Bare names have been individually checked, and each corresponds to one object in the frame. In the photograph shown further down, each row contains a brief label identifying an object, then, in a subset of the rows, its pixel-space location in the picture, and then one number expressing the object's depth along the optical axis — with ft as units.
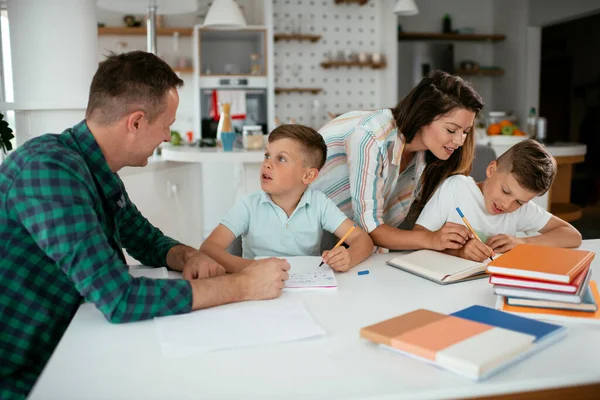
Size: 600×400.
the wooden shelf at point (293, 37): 21.63
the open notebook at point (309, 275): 4.26
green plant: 7.83
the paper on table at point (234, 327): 3.20
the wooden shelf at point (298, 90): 22.26
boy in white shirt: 5.77
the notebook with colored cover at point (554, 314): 3.57
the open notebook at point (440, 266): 4.46
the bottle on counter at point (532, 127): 17.02
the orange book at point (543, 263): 3.72
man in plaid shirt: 3.43
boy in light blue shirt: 5.74
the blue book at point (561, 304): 3.66
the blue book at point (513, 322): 3.19
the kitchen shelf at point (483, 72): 24.22
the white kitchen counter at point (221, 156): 11.92
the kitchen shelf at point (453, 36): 23.56
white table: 2.68
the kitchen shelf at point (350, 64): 22.22
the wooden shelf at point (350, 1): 22.27
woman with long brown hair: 5.84
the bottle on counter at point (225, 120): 13.39
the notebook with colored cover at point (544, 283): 3.69
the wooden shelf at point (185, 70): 21.24
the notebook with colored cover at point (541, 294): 3.68
